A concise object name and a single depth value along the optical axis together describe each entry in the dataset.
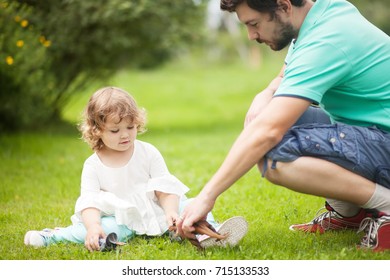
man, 5.91
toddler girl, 7.20
